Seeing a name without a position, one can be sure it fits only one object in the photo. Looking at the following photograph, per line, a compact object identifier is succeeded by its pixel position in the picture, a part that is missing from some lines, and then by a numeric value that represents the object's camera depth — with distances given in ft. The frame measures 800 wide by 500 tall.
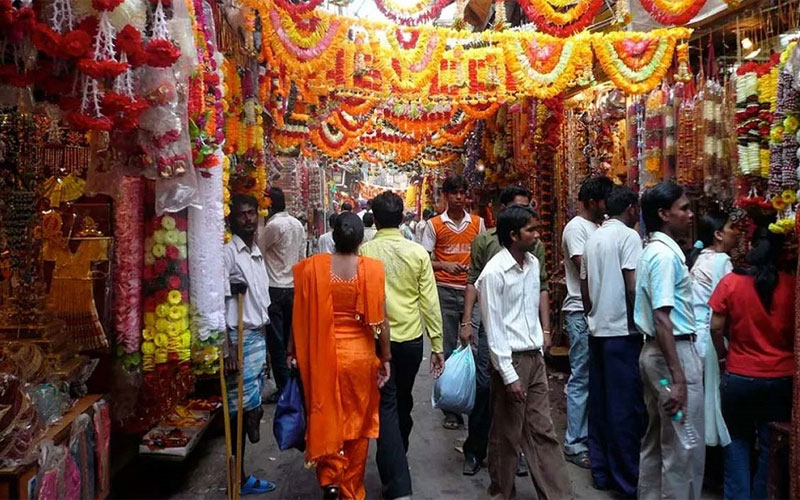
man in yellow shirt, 13.39
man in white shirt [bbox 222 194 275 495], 13.57
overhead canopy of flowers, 19.16
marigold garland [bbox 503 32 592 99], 20.51
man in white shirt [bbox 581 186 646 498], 13.42
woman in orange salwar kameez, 12.07
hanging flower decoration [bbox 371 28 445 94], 20.68
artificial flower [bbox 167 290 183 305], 11.02
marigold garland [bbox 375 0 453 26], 21.21
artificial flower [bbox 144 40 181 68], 8.80
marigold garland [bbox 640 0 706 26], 17.97
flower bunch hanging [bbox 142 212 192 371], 11.05
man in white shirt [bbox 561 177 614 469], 15.80
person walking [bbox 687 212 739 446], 13.00
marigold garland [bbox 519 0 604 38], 20.85
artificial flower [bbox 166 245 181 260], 11.11
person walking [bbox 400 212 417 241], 42.83
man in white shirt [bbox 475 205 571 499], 11.87
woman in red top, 11.29
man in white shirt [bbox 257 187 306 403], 20.31
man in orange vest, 18.12
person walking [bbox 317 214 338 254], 27.81
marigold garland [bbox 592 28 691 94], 19.38
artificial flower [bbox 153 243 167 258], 11.09
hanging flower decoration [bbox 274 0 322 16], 18.25
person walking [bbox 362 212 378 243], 35.15
